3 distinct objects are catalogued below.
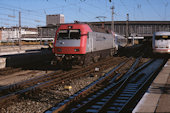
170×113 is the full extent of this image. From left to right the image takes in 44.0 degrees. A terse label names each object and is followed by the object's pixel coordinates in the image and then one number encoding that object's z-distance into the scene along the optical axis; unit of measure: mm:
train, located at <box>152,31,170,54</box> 22547
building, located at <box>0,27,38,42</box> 112106
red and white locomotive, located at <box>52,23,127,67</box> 14500
